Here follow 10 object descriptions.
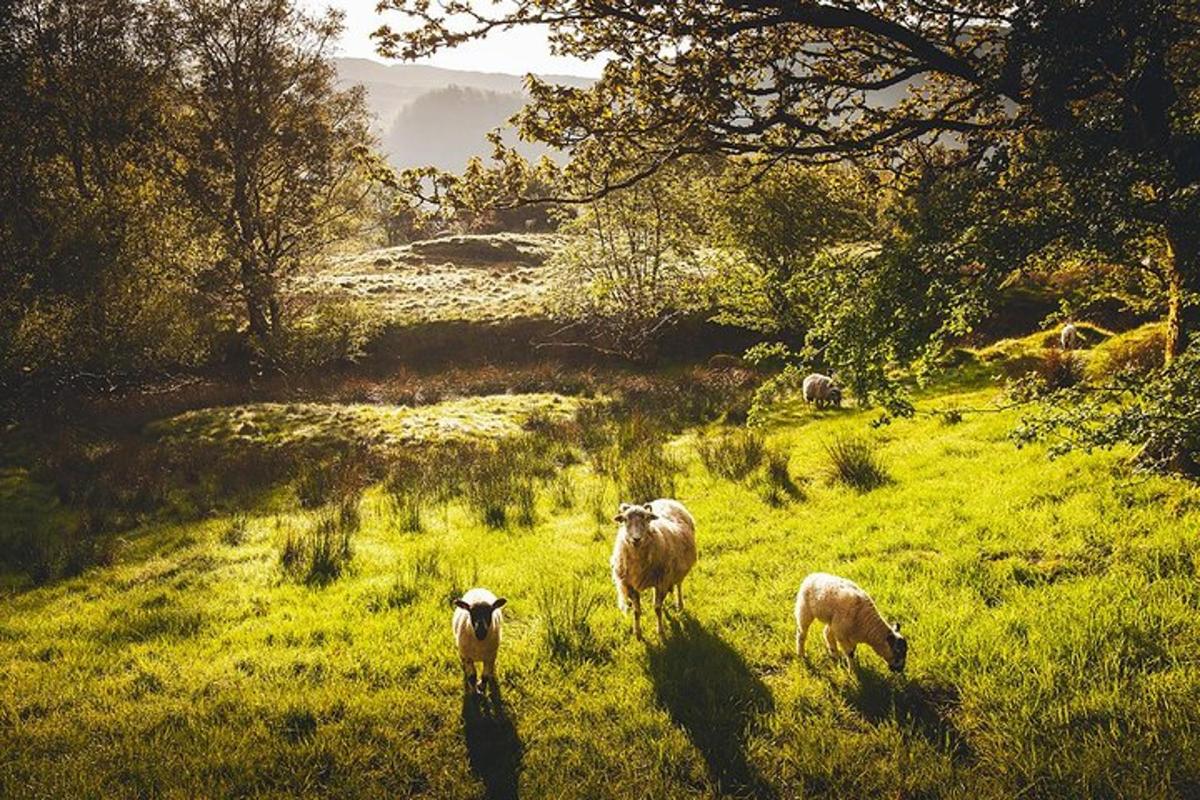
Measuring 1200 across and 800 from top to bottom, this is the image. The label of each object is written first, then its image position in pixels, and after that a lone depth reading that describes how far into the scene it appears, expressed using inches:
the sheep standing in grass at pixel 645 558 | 251.0
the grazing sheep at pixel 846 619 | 199.5
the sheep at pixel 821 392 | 680.0
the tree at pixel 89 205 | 597.3
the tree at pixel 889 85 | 149.7
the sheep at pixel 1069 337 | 688.4
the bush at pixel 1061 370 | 538.0
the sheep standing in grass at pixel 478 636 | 215.3
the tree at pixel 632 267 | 1045.2
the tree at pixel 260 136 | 820.6
